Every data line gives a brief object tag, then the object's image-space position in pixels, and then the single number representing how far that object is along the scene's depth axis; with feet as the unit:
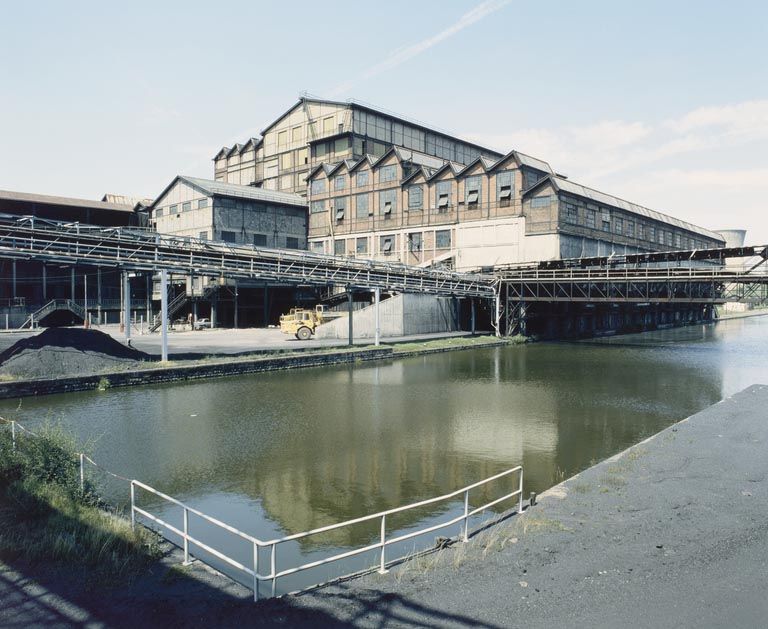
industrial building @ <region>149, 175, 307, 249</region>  181.57
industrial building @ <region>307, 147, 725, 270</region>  167.94
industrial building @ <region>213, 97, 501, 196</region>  211.61
